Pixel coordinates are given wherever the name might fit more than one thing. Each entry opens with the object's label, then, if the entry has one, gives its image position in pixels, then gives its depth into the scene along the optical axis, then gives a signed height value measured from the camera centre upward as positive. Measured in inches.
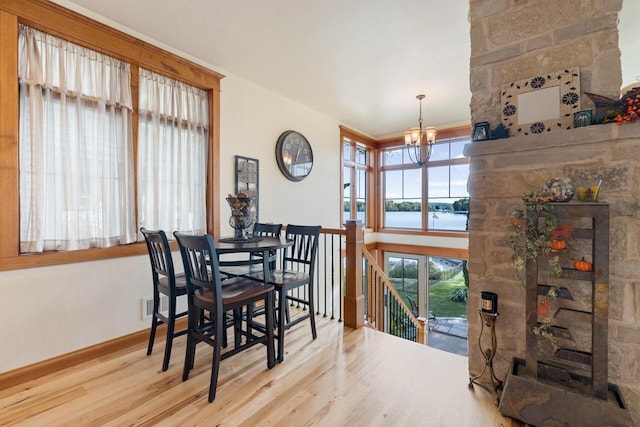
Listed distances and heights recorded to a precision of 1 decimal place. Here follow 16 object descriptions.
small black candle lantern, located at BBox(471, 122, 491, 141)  76.1 +21.3
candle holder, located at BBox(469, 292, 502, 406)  71.4 -36.0
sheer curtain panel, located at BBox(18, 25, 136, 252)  82.0 +20.1
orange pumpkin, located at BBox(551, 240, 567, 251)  60.2 -7.3
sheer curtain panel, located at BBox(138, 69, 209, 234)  106.1 +22.5
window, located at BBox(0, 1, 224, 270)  78.2 +22.3
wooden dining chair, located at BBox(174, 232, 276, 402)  70.6 -23.2
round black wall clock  158.2 +32.4
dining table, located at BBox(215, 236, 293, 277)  82.0 -10.6
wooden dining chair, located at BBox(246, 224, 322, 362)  88.6 -22.7
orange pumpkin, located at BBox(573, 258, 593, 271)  58.3 -11.4
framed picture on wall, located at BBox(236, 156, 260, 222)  136.7 +15.9
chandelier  155.9 +41.0
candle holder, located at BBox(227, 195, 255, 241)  96.8 -1.2
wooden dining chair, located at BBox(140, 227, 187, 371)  80.6 -21.7
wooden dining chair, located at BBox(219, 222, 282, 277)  90.7 -16.6
